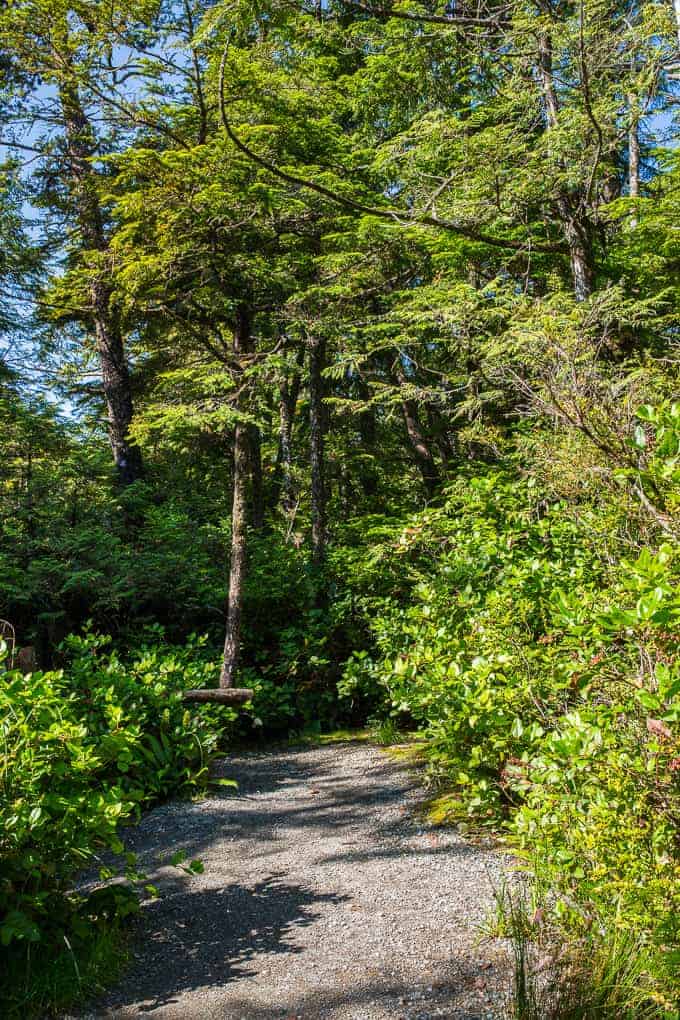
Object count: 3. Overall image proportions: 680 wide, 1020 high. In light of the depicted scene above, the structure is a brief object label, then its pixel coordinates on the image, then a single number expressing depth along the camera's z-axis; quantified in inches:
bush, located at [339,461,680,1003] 91.0
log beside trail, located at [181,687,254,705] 242.5
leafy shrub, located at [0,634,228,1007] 106.9
